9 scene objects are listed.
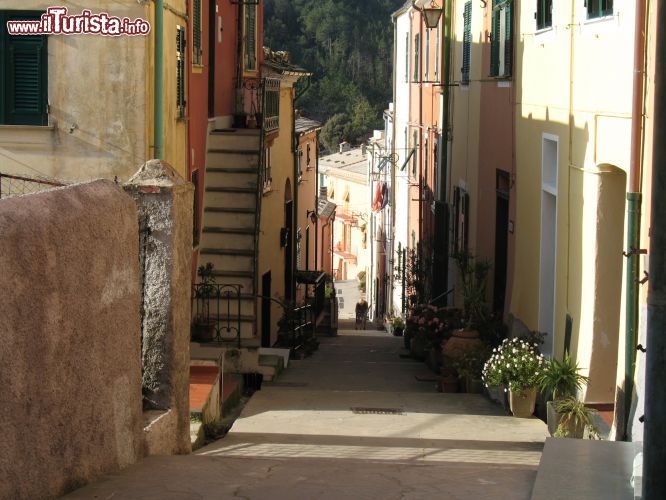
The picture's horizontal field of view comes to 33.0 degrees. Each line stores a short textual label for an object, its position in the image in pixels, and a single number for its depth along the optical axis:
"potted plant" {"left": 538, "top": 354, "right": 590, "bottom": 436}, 10.32
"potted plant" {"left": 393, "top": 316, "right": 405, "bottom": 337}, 28.23
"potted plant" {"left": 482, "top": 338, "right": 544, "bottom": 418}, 11.34
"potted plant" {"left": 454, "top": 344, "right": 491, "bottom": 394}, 13.88
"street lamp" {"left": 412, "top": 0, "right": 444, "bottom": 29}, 20.33
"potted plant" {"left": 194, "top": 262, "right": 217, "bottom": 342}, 15.51
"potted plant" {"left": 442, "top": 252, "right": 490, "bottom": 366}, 14.71
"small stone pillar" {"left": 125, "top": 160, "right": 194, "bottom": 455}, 7.62
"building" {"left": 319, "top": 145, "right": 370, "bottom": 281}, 55.62
